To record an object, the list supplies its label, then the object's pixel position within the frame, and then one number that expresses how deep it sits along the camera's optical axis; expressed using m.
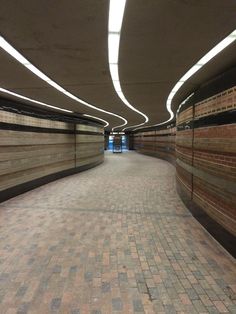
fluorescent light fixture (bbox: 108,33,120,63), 2.90
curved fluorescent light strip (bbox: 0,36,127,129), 3.22
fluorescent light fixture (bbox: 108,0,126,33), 2.20
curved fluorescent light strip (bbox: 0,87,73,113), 6.05
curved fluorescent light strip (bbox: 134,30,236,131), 2.98
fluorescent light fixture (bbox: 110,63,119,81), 4.03
